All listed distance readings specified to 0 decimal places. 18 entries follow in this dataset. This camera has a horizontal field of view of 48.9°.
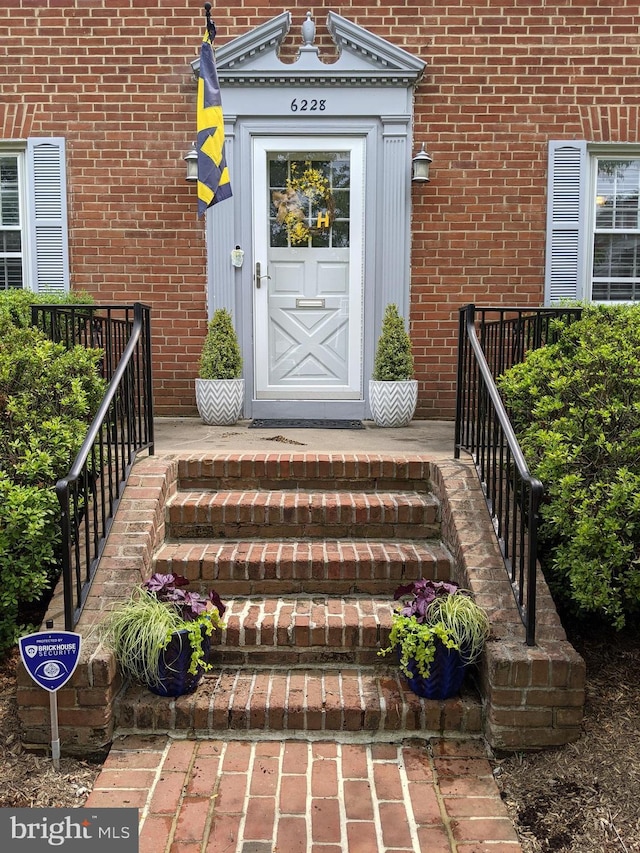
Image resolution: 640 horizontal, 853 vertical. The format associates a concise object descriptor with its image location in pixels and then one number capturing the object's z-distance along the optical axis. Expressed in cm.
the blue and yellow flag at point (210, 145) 492
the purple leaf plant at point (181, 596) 290
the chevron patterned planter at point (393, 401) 558
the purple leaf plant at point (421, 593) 292
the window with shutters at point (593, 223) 594
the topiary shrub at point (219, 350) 561
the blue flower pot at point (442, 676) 278
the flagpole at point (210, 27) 479
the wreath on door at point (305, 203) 602
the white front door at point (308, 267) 600
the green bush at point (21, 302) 453
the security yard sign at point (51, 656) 254
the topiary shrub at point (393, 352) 555
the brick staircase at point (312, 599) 269
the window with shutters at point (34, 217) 595
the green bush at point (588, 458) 284
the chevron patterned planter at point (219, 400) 564
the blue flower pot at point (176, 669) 276
